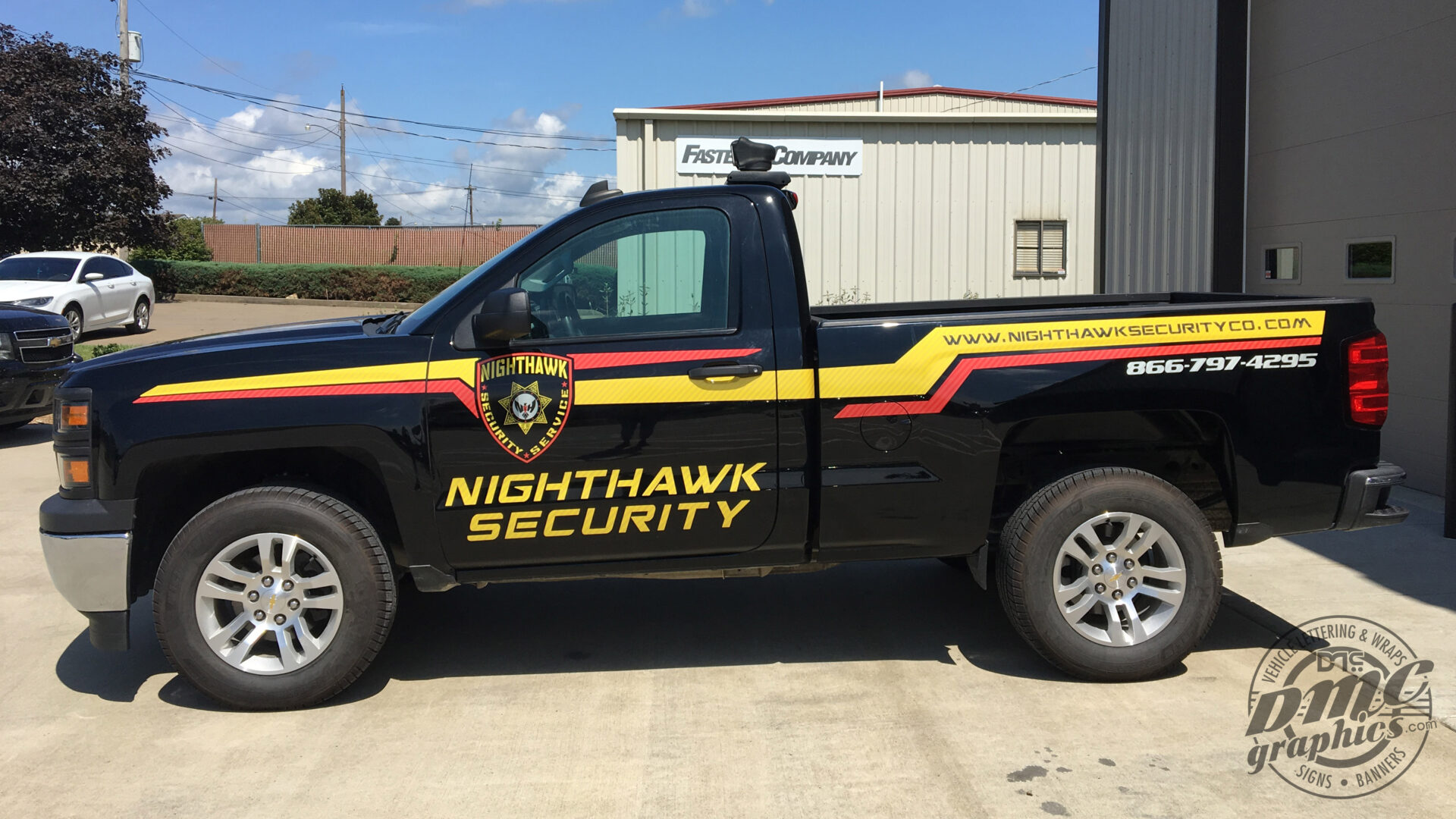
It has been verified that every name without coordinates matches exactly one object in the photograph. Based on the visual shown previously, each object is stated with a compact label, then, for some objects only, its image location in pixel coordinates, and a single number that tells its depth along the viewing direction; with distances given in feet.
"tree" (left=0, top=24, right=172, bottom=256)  88.58
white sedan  61.41
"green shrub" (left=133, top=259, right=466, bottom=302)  106.22
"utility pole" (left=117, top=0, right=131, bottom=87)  97.45
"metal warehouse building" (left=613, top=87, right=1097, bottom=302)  54.24
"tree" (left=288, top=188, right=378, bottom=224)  183.62
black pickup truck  13.62
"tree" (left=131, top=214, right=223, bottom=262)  99.35
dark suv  33.12
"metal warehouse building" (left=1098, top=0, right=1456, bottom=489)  23.84
